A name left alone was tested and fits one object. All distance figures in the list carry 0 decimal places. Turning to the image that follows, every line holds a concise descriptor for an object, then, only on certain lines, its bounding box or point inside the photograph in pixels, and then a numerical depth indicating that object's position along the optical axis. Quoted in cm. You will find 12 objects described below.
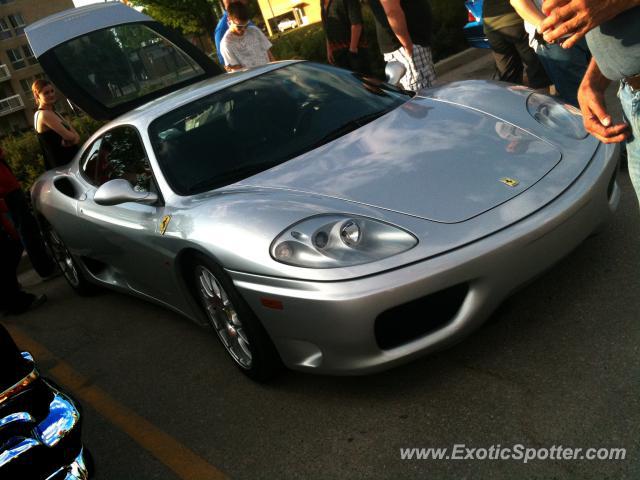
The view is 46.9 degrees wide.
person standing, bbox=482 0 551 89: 529
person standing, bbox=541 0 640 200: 183
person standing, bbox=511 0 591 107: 455
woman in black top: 662
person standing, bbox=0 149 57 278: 626
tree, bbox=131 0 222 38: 4197
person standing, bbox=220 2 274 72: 705
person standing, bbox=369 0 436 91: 584
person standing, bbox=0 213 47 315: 588
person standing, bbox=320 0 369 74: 682
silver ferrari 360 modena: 280
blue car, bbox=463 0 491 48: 804
